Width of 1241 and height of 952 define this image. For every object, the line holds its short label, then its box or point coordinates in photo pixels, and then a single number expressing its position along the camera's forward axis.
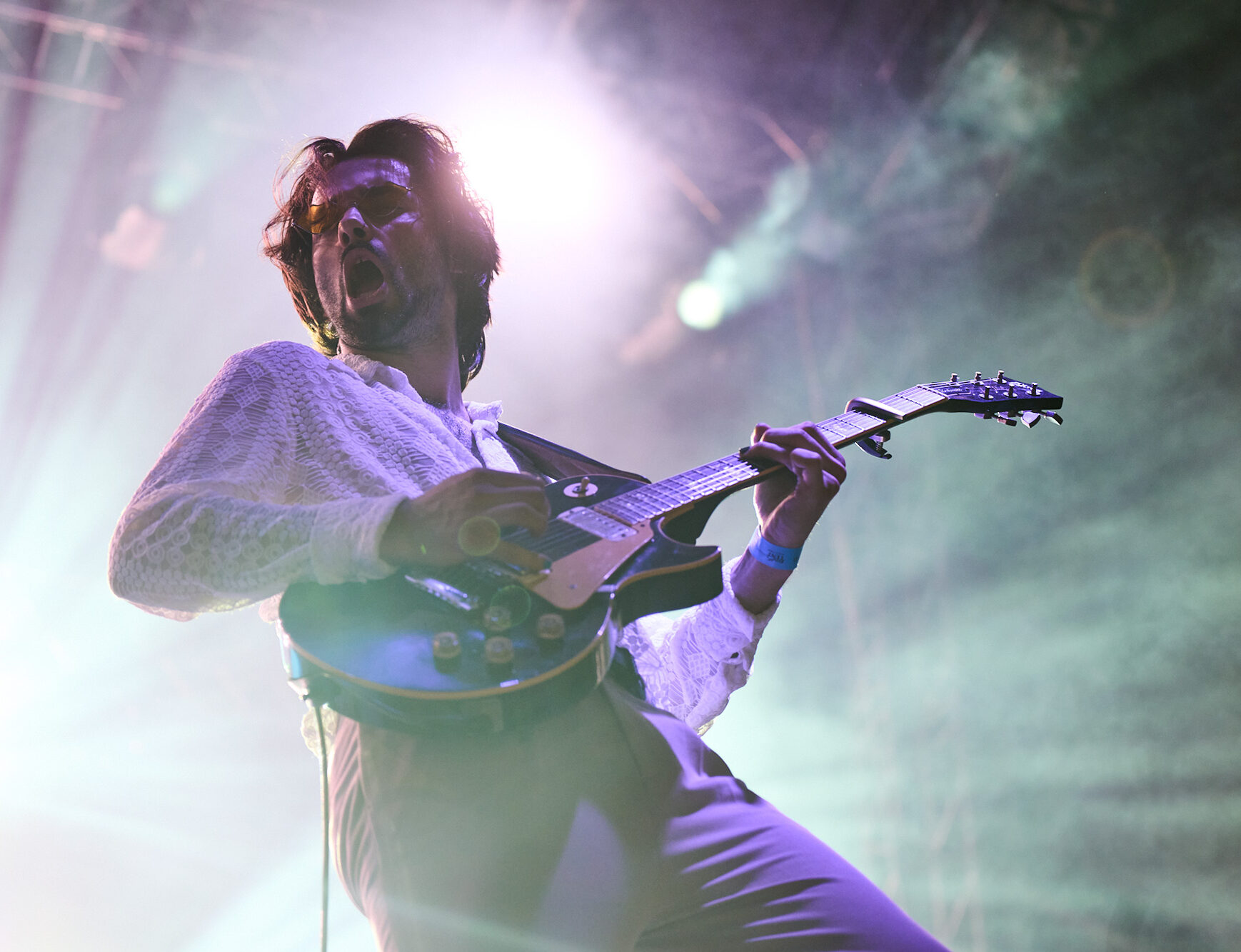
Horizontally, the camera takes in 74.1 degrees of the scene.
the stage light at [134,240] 5.22
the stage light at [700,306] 5.57
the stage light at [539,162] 5.24
